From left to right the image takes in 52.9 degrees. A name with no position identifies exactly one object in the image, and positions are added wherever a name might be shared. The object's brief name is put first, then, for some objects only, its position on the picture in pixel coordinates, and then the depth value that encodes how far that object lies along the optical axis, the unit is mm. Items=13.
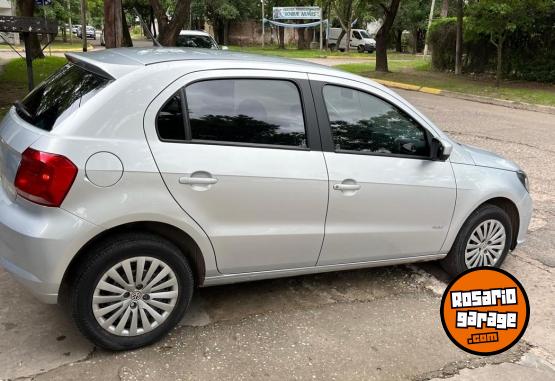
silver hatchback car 3004
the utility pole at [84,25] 28034
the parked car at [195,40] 17541
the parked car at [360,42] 44125
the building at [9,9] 43312
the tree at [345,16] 41881
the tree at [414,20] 42688
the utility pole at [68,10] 45409
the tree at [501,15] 16172
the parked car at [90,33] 55853
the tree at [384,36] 20689
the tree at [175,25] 12797
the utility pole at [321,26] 43531
